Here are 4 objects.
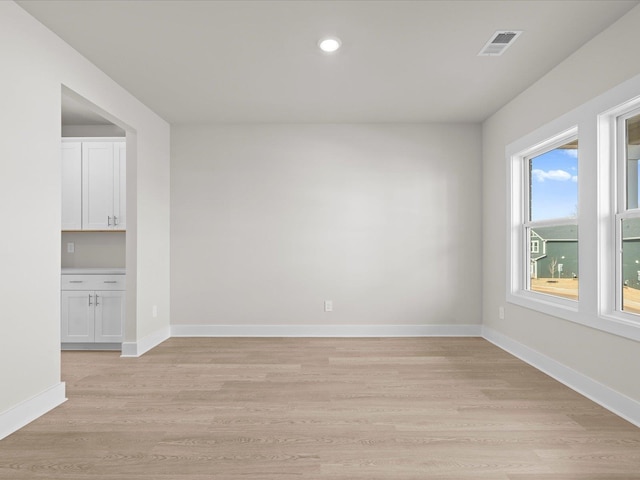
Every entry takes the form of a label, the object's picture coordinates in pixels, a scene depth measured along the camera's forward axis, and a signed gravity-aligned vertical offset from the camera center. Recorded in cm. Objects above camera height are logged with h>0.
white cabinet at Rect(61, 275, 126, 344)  433 -75
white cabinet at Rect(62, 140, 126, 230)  466 +67
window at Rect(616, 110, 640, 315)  271 +16
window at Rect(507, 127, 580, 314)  344 +15
